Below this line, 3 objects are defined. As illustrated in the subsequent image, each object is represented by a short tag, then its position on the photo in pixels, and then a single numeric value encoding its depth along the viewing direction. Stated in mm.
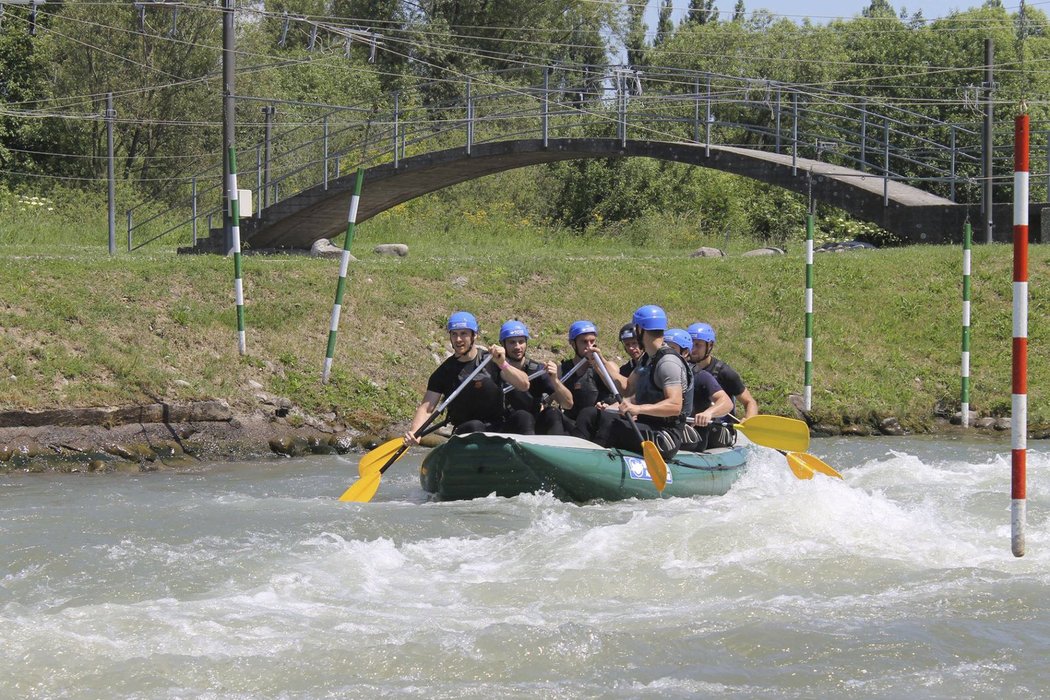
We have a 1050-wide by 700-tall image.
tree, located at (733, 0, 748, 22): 68544
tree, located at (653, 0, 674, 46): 71812
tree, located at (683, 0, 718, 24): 77375
